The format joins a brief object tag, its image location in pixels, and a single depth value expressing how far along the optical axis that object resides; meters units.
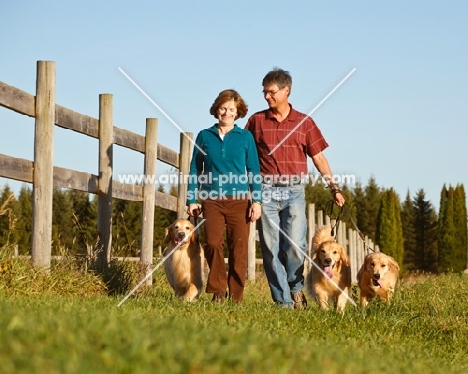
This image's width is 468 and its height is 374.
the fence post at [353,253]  29.05
